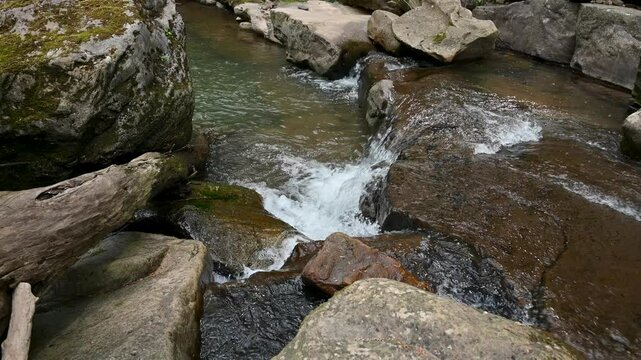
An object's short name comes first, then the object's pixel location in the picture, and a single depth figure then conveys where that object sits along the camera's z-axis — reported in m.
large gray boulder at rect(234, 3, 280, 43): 16.80
